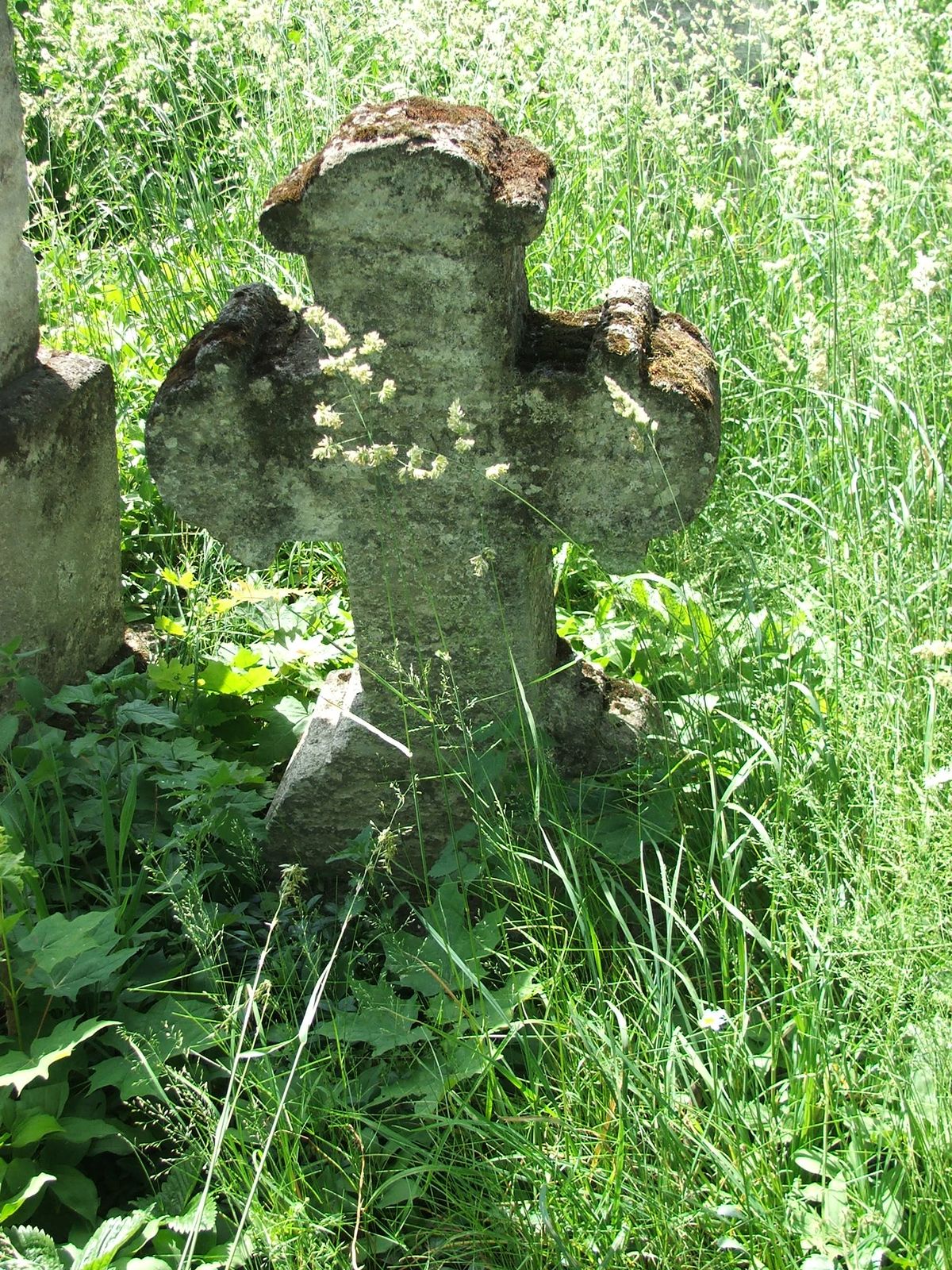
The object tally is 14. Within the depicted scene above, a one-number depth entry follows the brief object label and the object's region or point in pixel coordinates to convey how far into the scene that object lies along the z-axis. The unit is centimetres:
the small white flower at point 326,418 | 181
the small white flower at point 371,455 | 181
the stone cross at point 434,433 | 198
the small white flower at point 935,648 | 172
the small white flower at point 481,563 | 195
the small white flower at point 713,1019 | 172
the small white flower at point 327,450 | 180
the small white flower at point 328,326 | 176
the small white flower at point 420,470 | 179
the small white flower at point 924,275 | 214
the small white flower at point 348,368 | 177
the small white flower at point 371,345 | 184
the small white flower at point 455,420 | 177
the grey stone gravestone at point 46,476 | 268
